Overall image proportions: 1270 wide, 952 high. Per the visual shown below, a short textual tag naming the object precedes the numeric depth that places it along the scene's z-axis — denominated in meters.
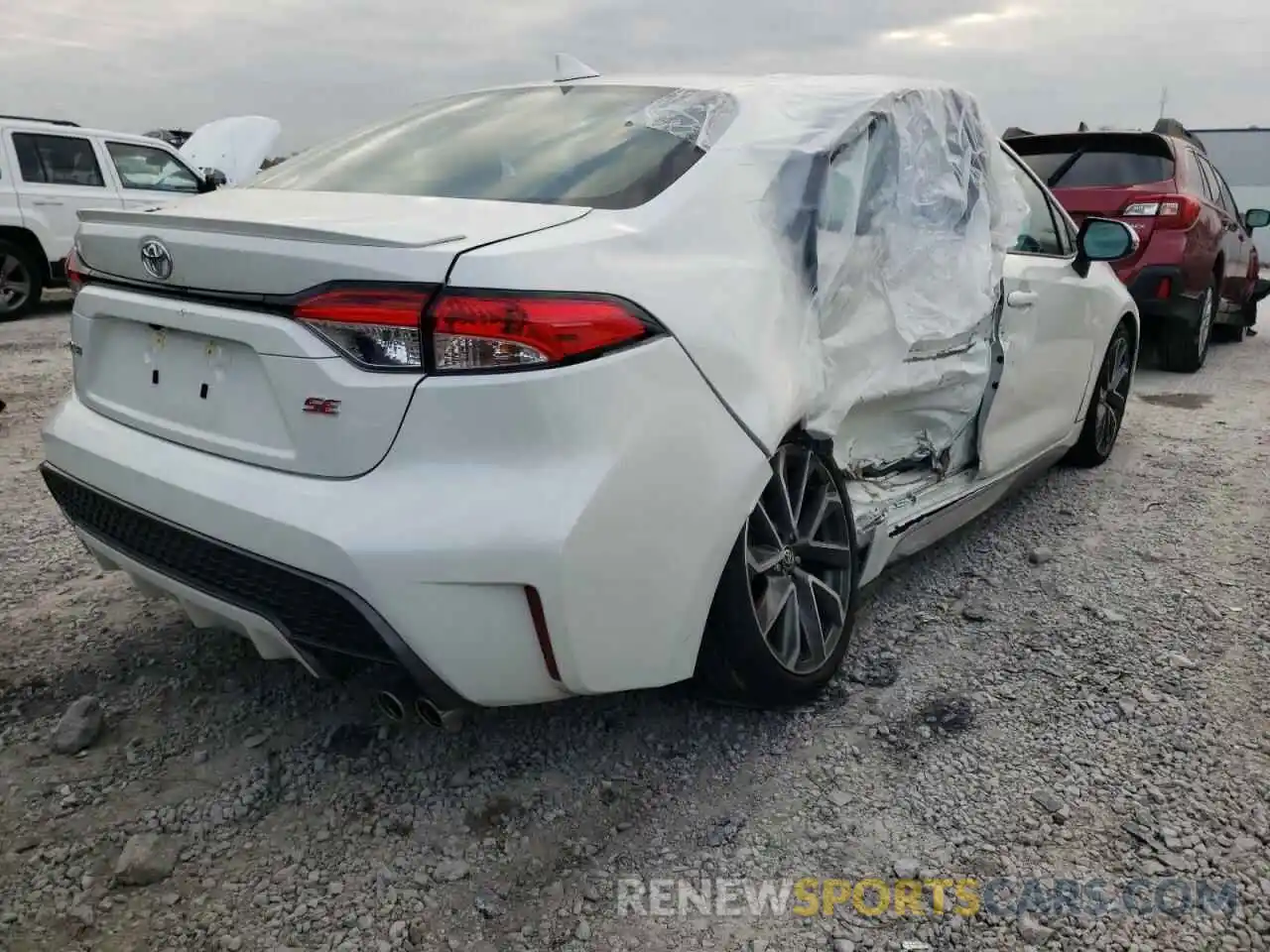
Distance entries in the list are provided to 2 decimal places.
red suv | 6.65
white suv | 9.01
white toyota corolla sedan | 1.79
